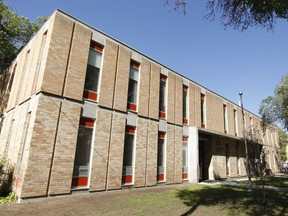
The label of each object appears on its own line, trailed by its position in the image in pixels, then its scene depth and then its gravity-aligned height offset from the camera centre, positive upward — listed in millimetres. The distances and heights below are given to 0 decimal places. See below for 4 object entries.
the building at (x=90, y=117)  9555 +2382
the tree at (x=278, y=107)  29556 +8683
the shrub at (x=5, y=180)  9797 -1361
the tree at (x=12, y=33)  21188 +13094
